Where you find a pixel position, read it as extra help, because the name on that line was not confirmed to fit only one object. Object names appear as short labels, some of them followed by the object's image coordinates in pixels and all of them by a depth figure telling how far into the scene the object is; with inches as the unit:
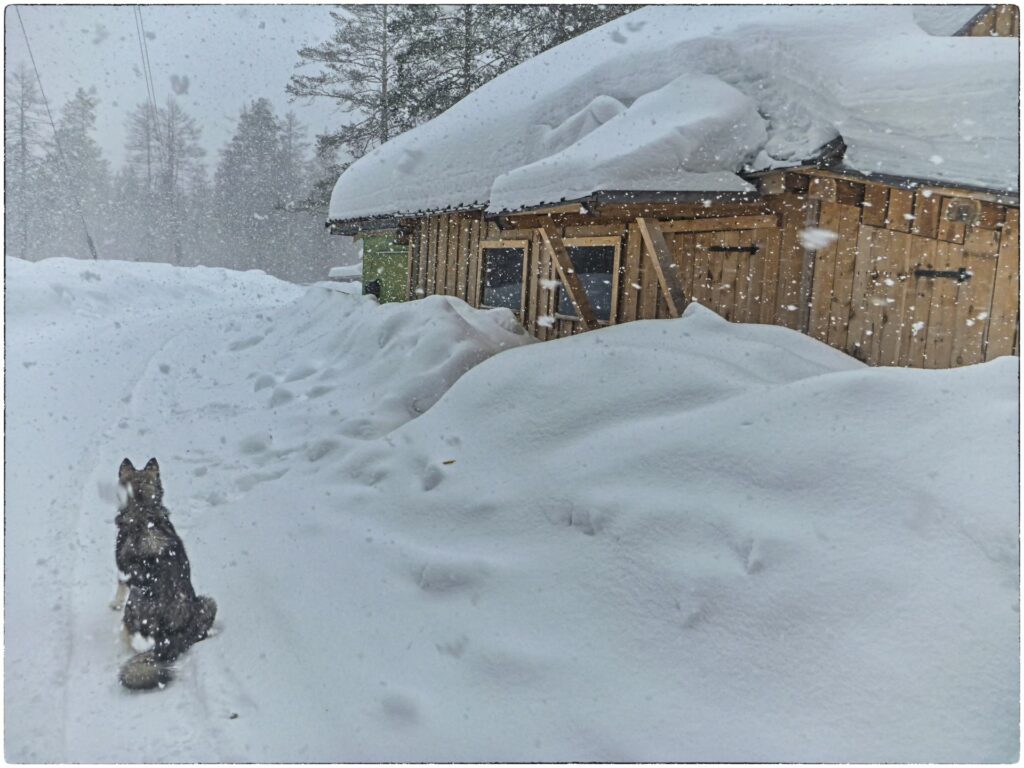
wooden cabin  223.8
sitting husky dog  126.4
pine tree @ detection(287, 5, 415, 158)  791.1
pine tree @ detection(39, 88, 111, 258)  1350.9
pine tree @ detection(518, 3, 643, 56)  666.2
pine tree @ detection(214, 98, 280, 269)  1568.7
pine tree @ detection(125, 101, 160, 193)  1638.8
